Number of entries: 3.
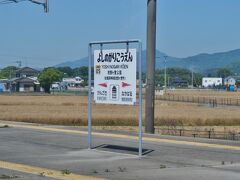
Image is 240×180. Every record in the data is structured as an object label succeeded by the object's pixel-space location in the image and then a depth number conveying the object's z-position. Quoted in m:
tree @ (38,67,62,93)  165.25
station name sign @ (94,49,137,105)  11.88
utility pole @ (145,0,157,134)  18.17
